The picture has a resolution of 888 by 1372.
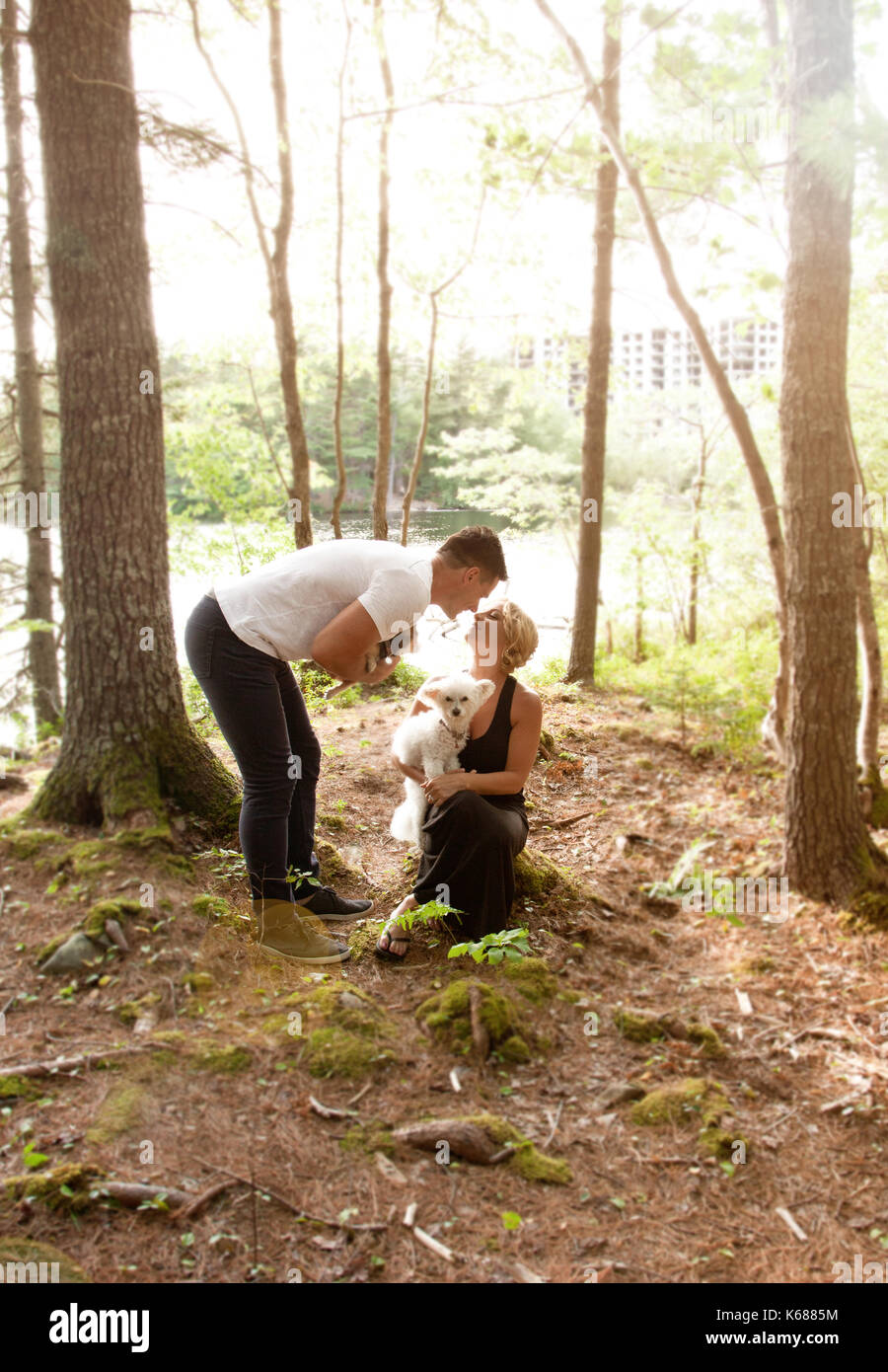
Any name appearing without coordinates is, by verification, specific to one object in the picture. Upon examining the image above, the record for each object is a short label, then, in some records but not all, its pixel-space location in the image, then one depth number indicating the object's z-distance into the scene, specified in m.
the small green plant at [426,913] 3.64
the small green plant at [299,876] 4.01
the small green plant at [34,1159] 2.50
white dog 4.11
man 3.46
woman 3.95
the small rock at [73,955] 3.45
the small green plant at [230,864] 4.23
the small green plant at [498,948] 3.51
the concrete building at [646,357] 11.93
